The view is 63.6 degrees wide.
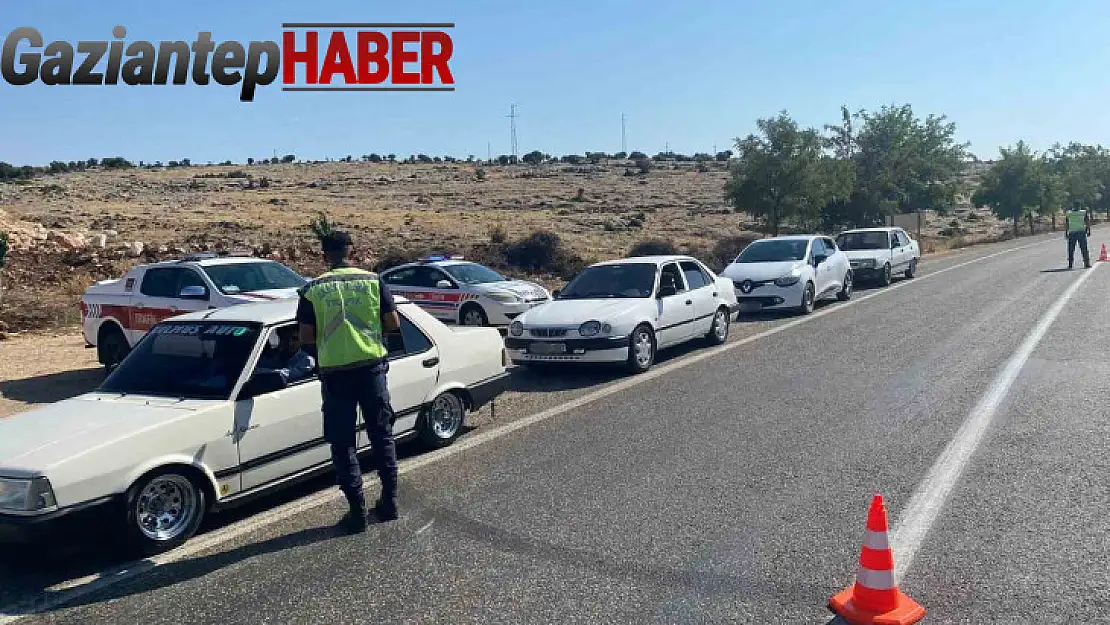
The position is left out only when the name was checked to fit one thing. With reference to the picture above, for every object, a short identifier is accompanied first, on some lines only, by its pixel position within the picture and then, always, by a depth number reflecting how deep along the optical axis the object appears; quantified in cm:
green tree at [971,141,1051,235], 5256
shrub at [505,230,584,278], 2627
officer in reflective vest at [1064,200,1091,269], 2431
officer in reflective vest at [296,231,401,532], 527
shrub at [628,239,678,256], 2970
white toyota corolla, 1027
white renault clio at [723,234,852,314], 1625
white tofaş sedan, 469
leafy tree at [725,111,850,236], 2975
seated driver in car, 595
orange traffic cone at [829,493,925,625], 392
